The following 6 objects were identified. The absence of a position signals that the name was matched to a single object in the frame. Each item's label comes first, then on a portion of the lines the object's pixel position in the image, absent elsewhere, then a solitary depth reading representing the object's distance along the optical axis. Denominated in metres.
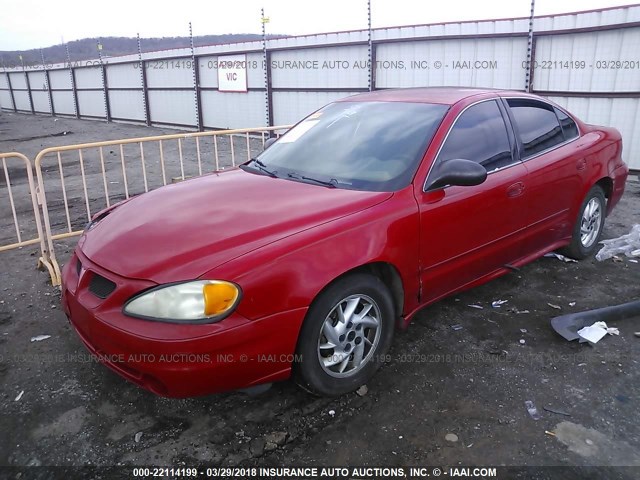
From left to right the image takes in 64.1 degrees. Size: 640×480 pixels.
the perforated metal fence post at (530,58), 10.25
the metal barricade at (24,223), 4.81
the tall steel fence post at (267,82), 16.37
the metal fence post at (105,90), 26.75
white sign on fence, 17.42
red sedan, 2.39
